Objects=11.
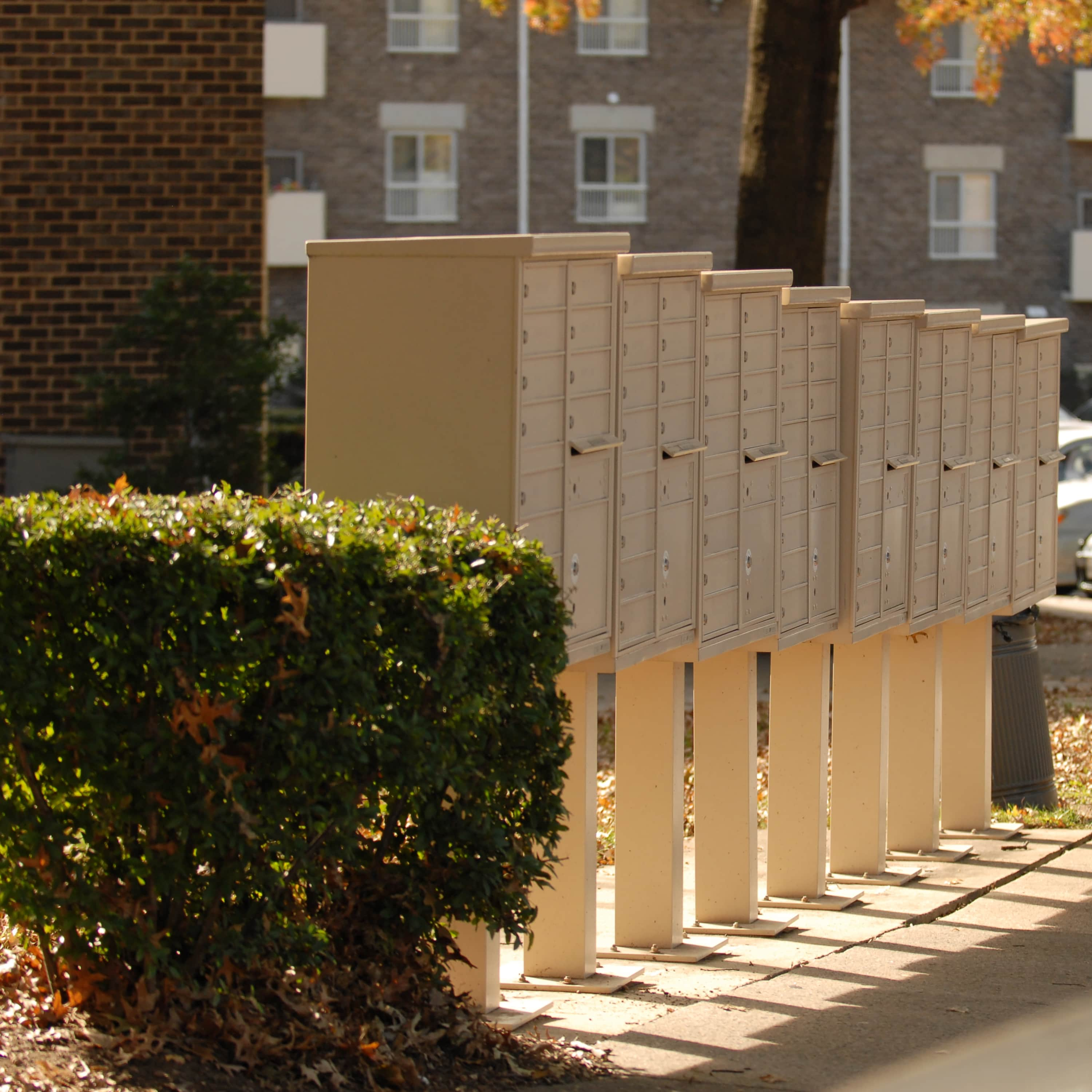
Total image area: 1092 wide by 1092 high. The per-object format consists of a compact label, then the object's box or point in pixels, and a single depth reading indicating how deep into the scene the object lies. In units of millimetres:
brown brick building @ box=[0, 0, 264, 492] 24016
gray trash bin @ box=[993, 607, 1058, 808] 17281
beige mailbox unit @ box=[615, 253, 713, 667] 10703
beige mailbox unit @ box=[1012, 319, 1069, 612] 16844
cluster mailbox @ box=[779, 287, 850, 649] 12869
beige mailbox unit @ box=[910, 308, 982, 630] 14844
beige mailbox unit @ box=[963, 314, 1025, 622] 15891
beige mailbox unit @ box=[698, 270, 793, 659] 11695
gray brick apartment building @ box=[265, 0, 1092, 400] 62469
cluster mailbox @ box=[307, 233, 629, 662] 9633
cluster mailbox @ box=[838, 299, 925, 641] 13656
